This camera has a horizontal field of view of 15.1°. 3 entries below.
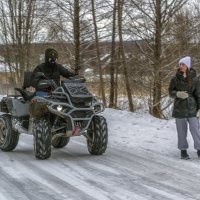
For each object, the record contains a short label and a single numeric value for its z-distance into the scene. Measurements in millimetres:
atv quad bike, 11775
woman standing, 11969
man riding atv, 13279
